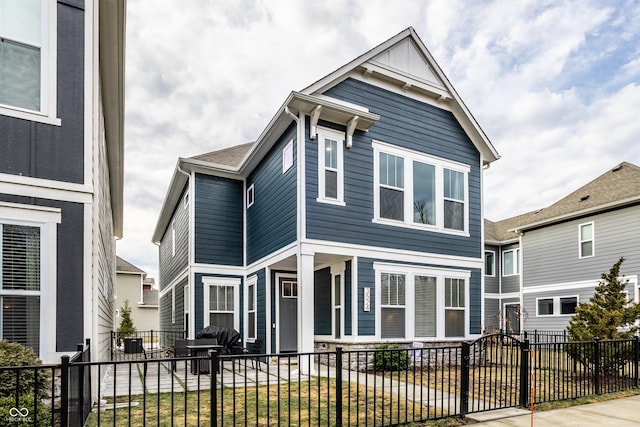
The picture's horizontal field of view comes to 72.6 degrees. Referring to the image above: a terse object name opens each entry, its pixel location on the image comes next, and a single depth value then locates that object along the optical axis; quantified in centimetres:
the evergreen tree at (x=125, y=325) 2344
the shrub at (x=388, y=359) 995
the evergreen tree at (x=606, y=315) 916
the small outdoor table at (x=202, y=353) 921
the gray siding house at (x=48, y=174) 536
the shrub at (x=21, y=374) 417
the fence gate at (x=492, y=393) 578
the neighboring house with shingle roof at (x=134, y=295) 3145
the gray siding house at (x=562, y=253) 1581
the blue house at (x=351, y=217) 1027
